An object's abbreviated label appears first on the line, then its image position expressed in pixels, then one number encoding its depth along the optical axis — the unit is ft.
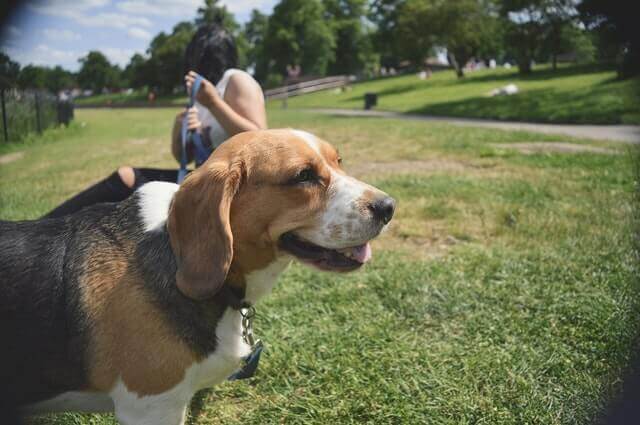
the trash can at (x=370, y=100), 109.19
